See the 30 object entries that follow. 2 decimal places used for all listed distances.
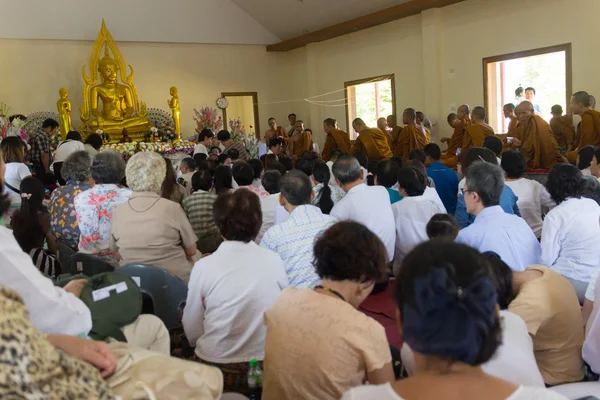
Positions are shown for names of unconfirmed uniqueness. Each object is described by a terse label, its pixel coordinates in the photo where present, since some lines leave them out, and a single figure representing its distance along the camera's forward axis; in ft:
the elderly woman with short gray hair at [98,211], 11.24
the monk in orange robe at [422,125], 29.29
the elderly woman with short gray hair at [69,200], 12.11
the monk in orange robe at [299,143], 36.17
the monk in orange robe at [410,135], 28.68
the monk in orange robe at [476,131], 25.54
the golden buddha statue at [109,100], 36.86
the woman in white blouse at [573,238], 9.64
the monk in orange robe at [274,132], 40.47
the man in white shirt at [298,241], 9.50
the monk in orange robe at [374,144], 29.17
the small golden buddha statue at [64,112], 34.88
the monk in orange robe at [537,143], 23.62
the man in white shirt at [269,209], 13.61
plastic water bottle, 7.00
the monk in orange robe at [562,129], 26.45
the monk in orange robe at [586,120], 23.24
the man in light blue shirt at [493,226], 9.18
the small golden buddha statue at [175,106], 37.70
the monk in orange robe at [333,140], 31.94
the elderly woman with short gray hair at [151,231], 10.04
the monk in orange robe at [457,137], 26.84
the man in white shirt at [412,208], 13.11
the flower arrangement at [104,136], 35.40
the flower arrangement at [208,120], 39.27
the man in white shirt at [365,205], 12.59
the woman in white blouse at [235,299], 7.54
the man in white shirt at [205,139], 30.40
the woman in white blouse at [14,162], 17.56
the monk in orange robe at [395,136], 29.99
